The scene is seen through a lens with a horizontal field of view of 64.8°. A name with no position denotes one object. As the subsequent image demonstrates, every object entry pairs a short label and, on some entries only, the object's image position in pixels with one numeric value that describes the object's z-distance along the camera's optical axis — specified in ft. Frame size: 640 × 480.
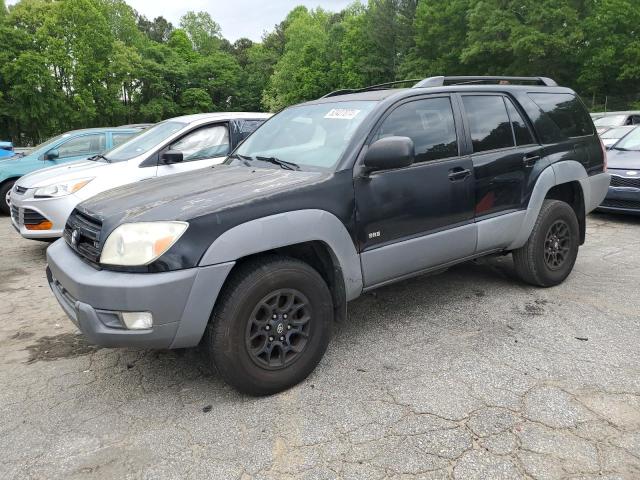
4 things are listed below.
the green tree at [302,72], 176.65
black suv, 8.61
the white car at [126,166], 19.48
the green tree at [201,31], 231.50
